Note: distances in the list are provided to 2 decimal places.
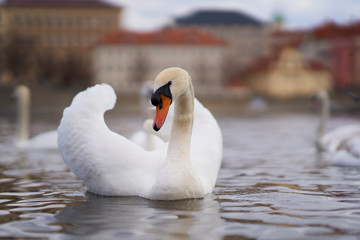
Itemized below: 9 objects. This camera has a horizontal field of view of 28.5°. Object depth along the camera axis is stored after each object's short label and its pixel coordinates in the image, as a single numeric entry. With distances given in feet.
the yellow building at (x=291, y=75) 288.30
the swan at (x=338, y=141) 29.27
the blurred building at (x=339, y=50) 276.62
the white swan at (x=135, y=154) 18.24
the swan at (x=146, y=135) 29.53
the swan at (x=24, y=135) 39.35
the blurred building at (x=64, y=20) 325.83
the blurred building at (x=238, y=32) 425.28
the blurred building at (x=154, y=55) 312.27
